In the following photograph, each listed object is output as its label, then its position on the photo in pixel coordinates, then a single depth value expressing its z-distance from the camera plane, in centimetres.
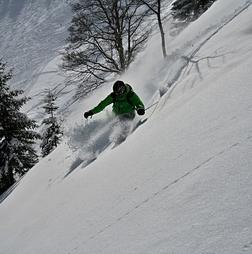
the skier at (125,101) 905
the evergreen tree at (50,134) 2575
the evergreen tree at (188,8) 2270
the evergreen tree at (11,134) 2050
